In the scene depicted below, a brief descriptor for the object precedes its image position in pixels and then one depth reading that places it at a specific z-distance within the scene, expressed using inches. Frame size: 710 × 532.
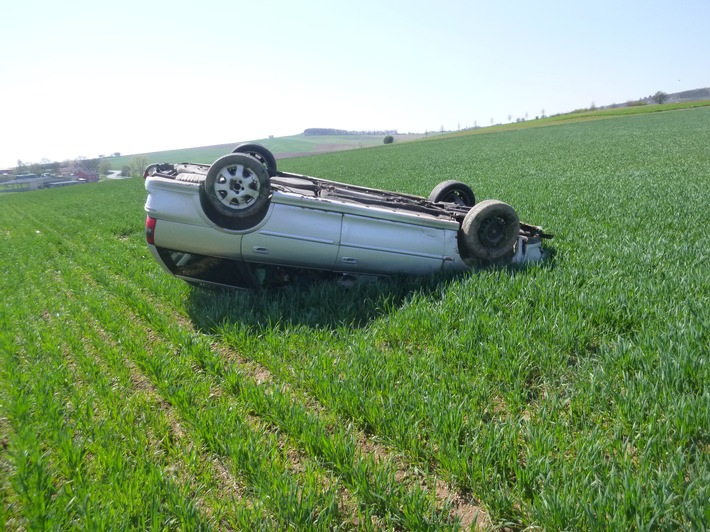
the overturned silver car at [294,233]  176.7
